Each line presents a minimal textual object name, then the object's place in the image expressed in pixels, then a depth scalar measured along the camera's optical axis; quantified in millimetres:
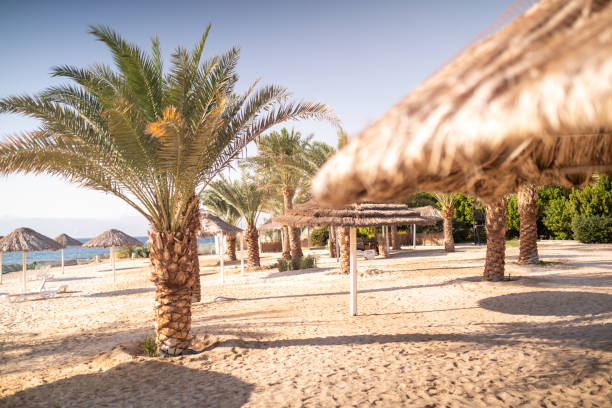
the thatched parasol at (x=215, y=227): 16859
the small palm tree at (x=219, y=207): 28844
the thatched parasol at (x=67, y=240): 23250
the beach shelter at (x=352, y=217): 8391
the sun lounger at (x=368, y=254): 19898
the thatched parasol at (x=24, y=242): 16344
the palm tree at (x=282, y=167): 18047
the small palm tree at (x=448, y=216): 21875
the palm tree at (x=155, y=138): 5656
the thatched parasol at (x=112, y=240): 19859
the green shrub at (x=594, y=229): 21703
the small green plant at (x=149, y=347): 6203
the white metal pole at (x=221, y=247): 15086
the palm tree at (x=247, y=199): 20141
